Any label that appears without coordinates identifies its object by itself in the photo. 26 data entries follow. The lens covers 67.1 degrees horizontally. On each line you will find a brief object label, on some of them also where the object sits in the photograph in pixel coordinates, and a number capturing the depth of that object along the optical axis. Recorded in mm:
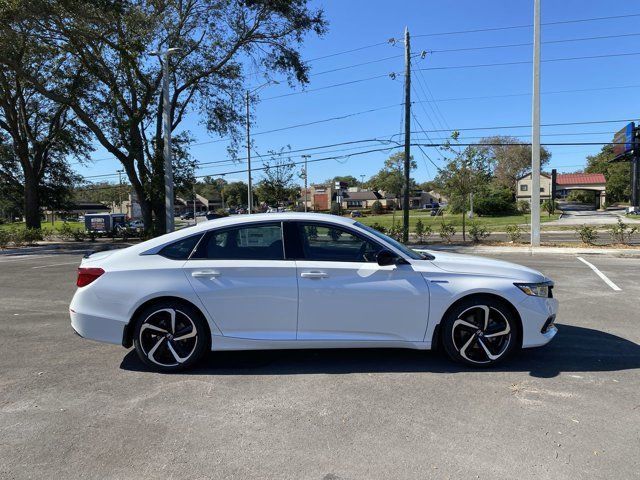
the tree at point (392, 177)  109688
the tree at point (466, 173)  22031
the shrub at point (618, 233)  18953
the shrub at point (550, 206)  59469
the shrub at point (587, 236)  18625
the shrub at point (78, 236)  28484
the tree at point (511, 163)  91625
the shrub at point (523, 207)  66175
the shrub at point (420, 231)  21578
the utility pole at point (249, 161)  29386
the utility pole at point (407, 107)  23109
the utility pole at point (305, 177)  57188
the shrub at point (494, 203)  61156
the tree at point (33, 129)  27078
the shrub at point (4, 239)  24797
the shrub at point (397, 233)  22119
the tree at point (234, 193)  133250
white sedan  4422
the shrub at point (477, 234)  20578
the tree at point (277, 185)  48750
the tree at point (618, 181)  84875
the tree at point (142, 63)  22469
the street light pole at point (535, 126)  18875
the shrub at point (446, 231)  21438
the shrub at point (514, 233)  20125
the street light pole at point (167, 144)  19375
